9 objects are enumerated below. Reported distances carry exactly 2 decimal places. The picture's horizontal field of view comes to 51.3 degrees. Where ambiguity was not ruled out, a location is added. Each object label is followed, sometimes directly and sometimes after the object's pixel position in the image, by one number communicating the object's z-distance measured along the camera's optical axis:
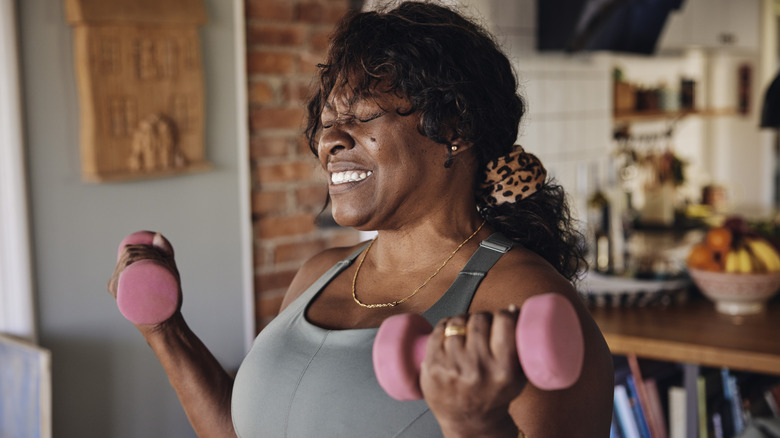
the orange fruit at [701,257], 2.42
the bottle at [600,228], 3.06
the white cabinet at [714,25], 4.39
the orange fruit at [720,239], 2.39
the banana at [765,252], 2.35
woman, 0.91
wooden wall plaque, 1.92
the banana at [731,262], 2.36
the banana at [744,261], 2.34
